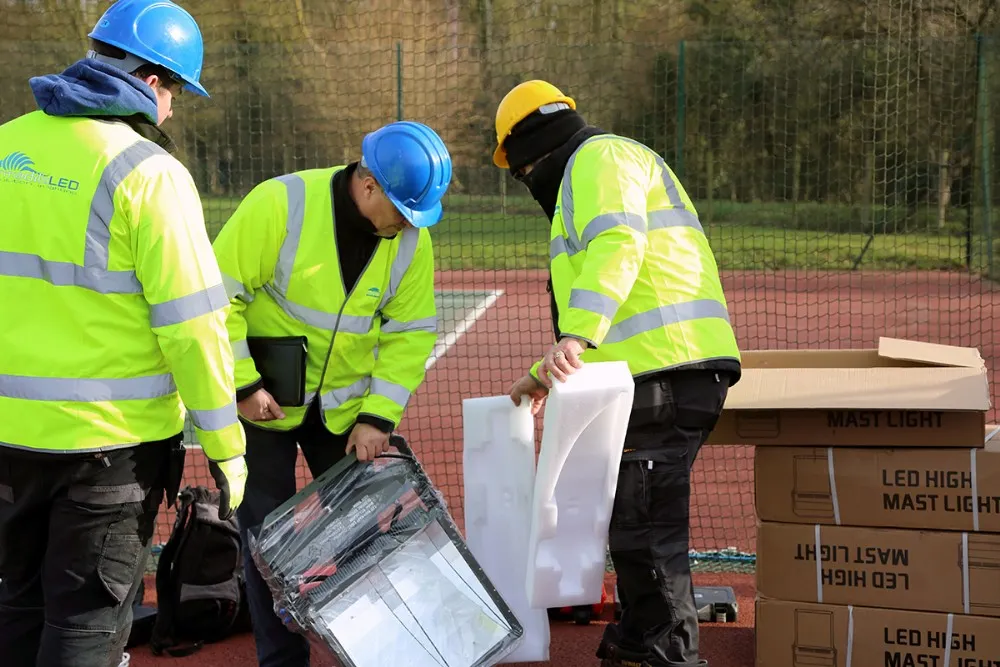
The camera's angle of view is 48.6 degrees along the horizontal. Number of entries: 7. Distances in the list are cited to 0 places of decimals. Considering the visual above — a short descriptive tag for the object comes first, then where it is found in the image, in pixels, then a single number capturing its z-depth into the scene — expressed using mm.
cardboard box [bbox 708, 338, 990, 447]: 3592
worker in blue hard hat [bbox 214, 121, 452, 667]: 3375
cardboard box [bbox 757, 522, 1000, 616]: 3709
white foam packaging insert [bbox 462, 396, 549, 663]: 3652
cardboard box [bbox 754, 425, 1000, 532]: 3709
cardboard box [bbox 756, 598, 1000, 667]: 3715
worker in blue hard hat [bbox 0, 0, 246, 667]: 2604
